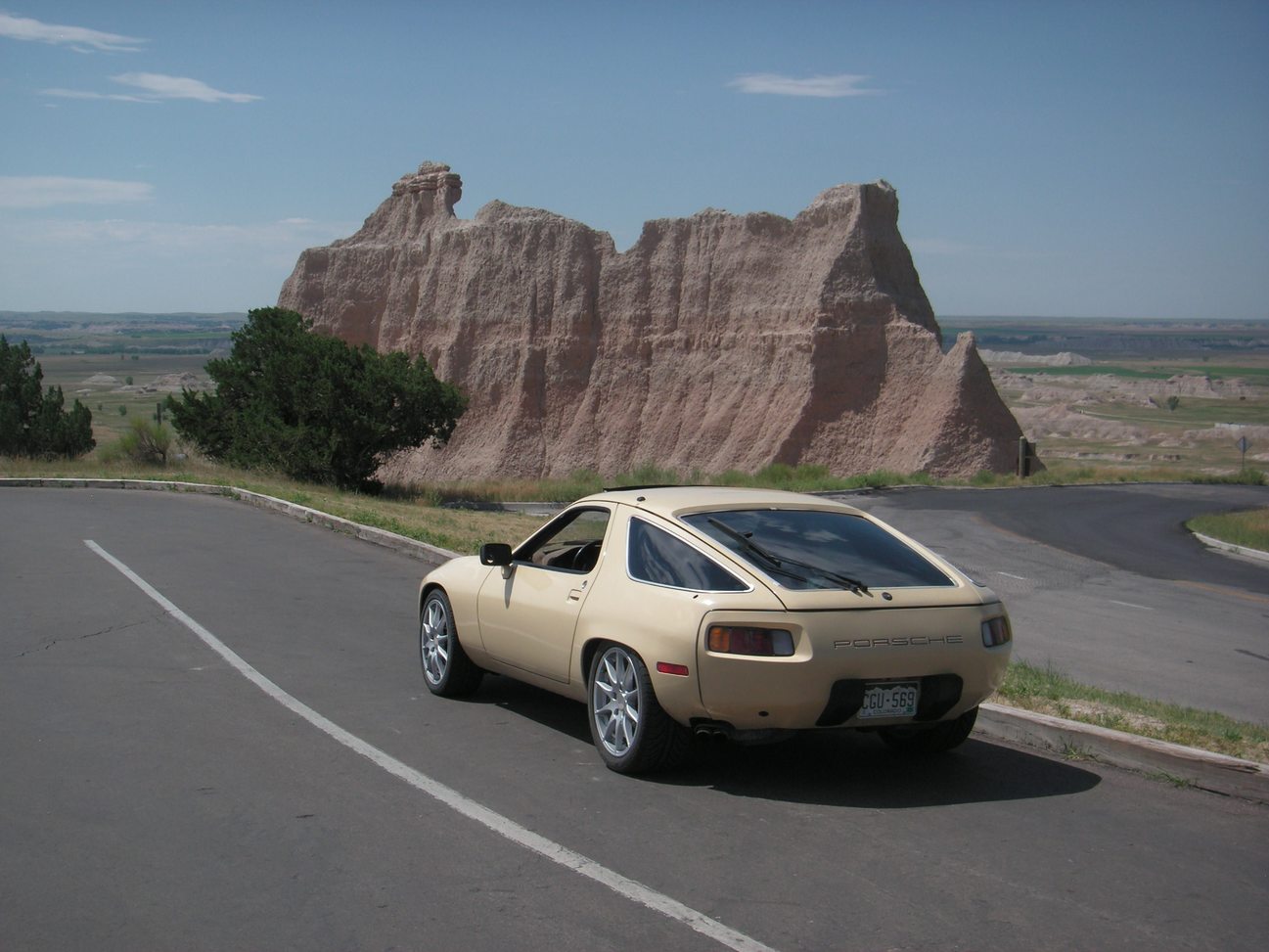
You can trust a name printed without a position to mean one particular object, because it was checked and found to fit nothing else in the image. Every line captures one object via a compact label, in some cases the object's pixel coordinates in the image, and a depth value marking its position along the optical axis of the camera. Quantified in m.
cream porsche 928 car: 6.09
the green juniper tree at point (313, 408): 34.47
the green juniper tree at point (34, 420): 39.16
